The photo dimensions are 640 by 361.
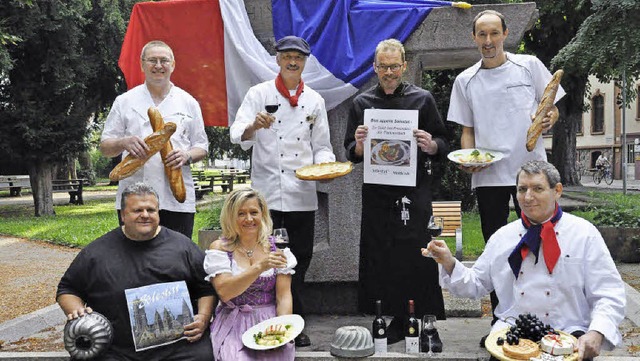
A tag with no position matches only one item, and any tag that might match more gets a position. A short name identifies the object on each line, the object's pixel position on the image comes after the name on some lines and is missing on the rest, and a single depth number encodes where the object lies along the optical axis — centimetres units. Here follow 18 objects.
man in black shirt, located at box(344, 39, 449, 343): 451
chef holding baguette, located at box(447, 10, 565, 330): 445
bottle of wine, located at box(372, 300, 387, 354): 421
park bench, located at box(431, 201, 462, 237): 883
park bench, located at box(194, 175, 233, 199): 2323
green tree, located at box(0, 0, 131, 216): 1811
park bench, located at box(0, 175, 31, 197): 2855
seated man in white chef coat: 334
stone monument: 560
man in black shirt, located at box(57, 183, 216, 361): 382
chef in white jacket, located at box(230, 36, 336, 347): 475
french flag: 553
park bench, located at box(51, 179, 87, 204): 2381
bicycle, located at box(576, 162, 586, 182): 4066
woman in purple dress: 388
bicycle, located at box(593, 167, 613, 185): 3309
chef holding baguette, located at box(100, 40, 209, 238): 446
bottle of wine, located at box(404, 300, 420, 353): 417
